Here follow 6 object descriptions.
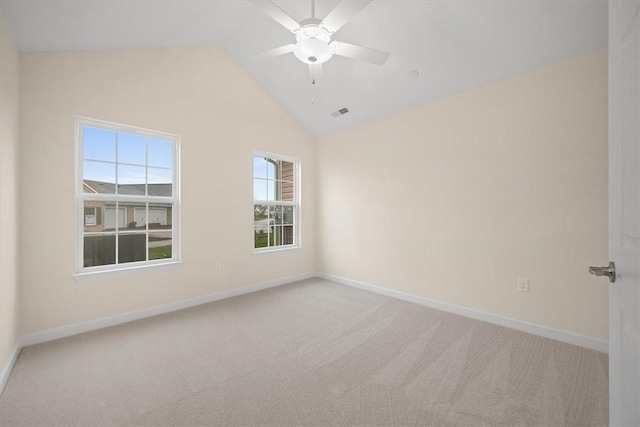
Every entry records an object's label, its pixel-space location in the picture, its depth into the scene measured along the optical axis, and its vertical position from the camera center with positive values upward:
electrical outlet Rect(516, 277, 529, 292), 2.77 -0.71
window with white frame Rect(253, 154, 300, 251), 4.26 +0.19
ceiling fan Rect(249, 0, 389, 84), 1.81 +1.30
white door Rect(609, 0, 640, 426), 0.78 +0.01
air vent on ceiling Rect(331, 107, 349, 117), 3.96 +1.48
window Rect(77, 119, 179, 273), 2.82 +0.19
